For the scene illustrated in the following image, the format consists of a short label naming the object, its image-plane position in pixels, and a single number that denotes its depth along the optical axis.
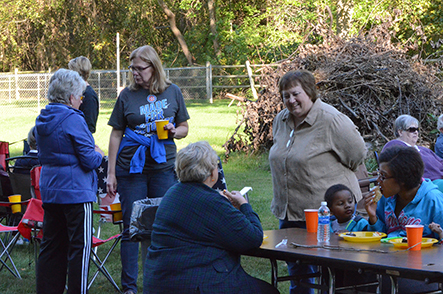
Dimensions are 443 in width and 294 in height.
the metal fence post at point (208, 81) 31.09
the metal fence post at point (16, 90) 27.99
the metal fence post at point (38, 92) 26.24
